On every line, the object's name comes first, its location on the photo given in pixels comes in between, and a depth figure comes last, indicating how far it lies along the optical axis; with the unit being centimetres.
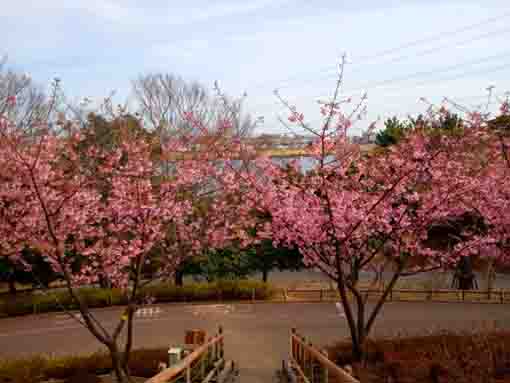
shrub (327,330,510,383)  862
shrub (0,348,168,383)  1141
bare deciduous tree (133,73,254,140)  2198
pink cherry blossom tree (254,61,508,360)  949
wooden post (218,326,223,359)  1069
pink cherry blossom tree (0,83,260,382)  934
